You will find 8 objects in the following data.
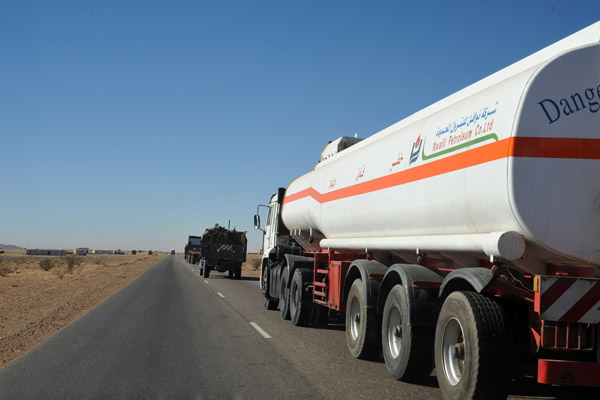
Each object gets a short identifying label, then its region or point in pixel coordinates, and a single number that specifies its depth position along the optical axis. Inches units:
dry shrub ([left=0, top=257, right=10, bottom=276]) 1523.4
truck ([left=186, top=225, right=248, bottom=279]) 1284.4
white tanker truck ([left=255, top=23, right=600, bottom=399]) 195.0
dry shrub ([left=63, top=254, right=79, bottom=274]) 1733.5
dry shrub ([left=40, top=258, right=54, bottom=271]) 1918.2
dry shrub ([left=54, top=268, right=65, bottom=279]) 1416.5
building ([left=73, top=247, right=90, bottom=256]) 6187.0
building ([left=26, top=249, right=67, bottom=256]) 5706.7
